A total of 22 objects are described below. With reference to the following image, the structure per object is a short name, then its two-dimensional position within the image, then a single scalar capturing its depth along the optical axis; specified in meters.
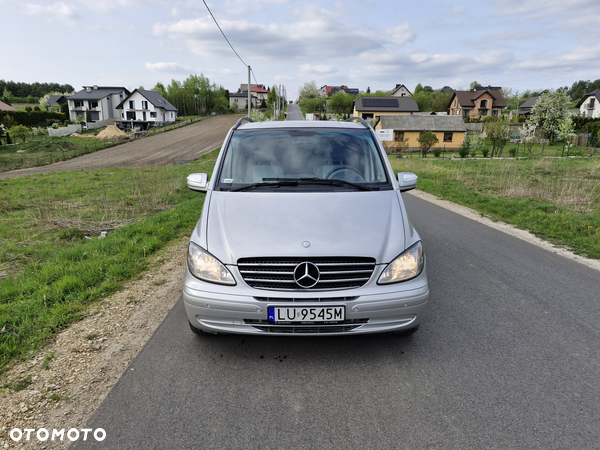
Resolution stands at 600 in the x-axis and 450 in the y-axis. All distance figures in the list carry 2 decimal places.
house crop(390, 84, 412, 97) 128.25
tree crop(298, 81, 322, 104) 137.62
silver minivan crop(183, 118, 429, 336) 2.94
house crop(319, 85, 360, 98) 184.38
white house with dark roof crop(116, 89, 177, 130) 81.62
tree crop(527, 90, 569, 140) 57.48
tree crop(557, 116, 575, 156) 48.44
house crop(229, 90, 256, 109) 151.00
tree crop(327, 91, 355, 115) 107.54
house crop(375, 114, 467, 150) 60.34
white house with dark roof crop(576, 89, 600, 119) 75.44
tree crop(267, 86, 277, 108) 126.59
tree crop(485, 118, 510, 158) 44.47
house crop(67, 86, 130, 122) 82.94
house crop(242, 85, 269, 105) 164.27
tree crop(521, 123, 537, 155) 58.59
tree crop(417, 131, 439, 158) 48.84
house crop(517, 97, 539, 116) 102.23
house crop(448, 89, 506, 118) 92.50
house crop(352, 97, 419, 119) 81.88
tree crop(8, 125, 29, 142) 44.86
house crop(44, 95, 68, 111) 101.81
